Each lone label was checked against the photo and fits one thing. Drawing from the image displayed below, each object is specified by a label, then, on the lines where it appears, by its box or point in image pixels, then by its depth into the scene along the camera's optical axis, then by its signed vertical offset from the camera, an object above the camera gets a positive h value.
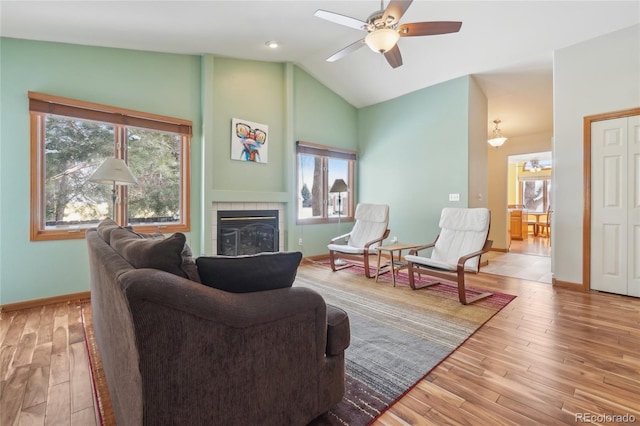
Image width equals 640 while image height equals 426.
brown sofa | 0.89 -0.51
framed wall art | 4.41 +1.11
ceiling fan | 2.36 +1.60
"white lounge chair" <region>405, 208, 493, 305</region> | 3.06 -0.44
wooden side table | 3.72 -0.49
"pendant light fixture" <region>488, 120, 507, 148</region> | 5.47 +1.57
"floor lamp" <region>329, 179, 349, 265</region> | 4.89 +0.41
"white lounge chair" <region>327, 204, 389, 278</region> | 4.12 -0.37
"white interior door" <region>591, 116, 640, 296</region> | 3.12 +0.07
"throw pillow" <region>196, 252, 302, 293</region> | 1.18 -0.26
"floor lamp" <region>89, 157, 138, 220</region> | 2.57 +0.35
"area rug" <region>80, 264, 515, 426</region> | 1.53 -0.98
